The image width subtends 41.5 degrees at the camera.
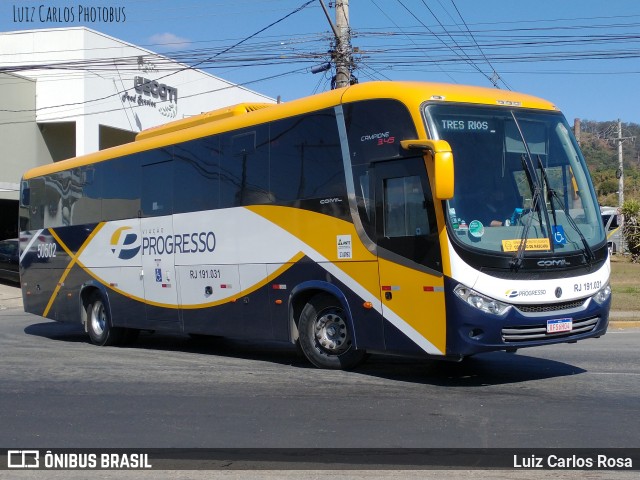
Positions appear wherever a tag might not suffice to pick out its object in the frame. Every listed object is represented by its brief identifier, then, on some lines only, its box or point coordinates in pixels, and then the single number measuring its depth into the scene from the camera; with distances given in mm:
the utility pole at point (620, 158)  50116
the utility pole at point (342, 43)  21562
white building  32375
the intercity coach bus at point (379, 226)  9281
